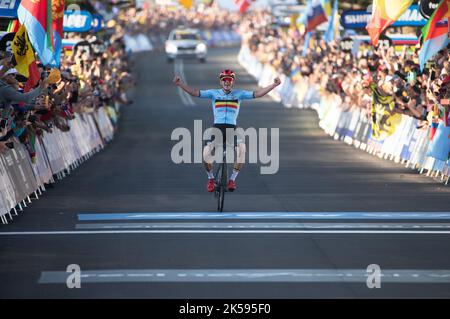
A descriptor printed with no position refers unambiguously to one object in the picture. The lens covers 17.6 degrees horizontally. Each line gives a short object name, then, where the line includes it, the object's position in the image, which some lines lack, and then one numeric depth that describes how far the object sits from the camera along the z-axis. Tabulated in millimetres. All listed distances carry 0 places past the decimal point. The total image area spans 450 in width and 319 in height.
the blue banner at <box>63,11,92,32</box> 37500
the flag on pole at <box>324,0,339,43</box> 48216
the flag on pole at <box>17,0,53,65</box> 26469
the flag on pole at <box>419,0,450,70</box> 28047
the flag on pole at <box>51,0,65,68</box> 29047
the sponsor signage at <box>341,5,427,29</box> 36906
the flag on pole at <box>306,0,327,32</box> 51219
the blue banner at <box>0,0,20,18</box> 24734
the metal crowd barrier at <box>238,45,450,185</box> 27406
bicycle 20641
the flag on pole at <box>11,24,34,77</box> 22719
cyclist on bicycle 21297
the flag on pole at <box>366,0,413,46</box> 32125
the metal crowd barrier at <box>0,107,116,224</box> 20078
